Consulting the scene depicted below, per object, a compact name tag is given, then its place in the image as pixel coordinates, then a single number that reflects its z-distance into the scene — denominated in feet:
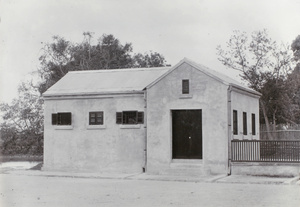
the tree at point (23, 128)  113.60
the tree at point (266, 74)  117.39
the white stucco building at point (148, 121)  65.05
